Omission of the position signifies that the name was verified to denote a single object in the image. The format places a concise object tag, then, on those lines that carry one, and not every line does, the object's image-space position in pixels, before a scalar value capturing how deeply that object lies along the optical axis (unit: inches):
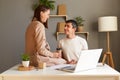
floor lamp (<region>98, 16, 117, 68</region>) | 165.3
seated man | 120.7
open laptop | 71.4
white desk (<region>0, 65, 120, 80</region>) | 68.5
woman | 84.7
